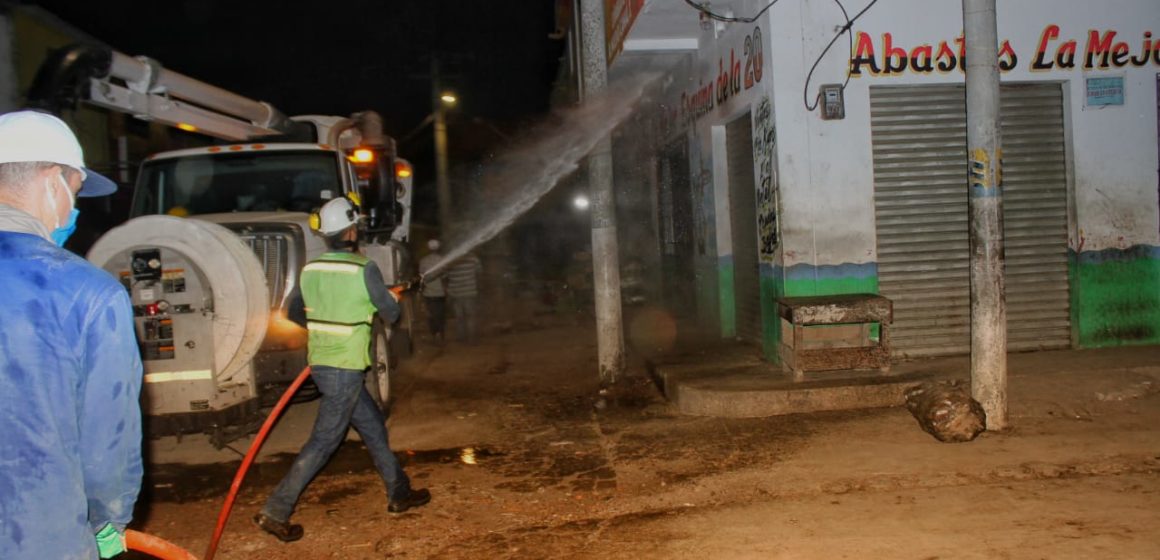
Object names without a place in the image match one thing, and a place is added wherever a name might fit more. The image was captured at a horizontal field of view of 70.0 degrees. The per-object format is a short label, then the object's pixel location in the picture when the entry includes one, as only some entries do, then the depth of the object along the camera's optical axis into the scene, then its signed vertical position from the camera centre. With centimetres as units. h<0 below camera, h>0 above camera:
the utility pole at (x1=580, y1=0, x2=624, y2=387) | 892 +0
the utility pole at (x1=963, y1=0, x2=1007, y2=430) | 599 +8
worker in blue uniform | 207 -26
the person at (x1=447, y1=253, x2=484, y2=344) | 1270 -60
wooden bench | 736 -87
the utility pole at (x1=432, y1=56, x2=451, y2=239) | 2361 +305
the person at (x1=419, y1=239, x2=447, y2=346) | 1235 -60
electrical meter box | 805 +128
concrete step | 711 -136
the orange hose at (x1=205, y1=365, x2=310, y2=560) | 455 -114
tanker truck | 611 +25
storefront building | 811 +61
